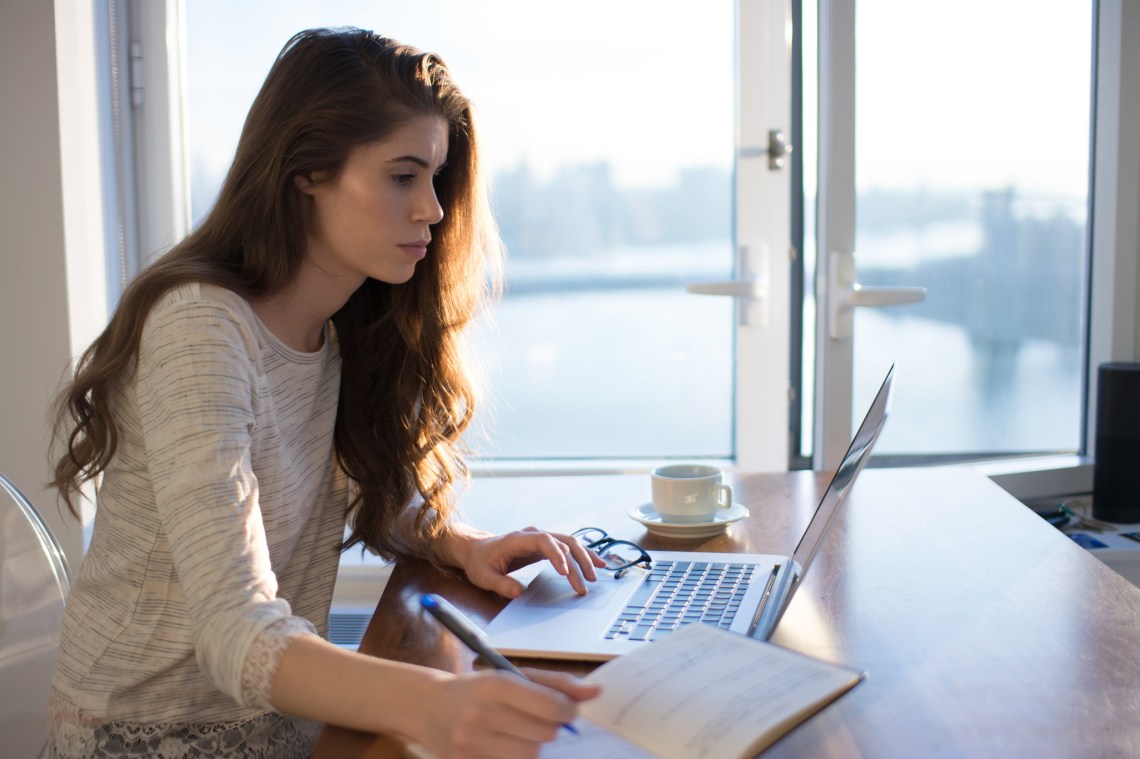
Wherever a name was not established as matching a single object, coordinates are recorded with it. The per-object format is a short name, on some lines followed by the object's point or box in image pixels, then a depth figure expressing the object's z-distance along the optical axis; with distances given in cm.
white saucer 127
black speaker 217
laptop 92
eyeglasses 113
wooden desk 76
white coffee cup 129
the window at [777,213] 220
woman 86
